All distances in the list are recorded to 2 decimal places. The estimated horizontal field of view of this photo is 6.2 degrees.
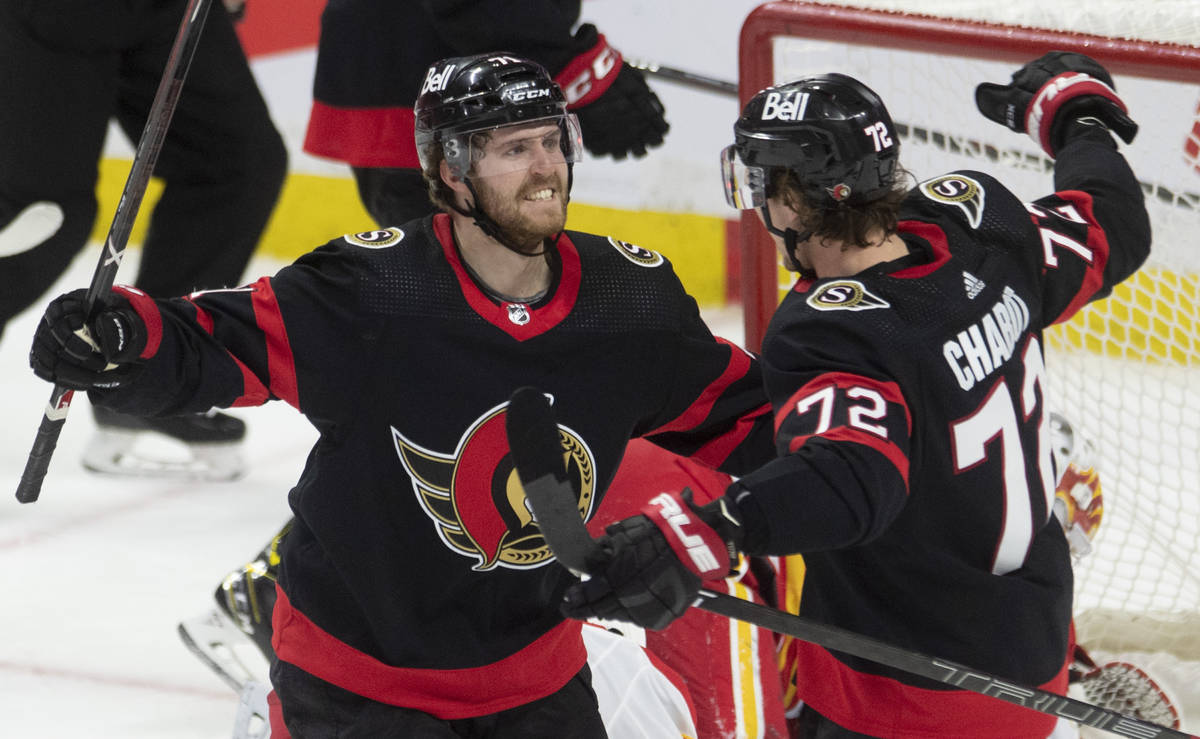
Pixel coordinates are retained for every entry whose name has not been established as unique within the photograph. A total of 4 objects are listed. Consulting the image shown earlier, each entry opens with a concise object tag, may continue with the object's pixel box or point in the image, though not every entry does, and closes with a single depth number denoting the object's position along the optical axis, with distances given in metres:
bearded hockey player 17.68
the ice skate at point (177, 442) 20.27
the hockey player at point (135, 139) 19.54
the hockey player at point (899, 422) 17.17
